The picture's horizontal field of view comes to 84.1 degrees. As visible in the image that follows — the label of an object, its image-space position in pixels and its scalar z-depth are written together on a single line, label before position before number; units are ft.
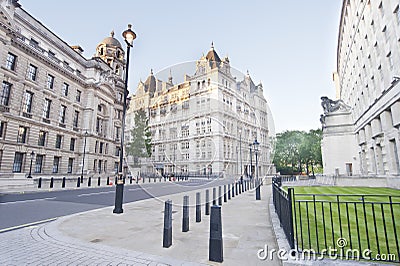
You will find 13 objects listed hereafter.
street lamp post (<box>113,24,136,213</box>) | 29.22
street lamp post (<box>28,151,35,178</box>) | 96.07
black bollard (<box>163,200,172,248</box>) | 16.12
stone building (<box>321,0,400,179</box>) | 65.87
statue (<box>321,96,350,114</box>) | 122.62
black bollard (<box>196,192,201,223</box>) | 24.51
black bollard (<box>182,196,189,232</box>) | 19.85
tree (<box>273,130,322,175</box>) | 209.31
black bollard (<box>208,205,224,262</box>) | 13.44
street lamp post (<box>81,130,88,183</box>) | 116.78
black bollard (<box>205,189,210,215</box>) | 28.85
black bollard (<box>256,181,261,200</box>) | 43.88
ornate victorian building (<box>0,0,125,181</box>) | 87.71
